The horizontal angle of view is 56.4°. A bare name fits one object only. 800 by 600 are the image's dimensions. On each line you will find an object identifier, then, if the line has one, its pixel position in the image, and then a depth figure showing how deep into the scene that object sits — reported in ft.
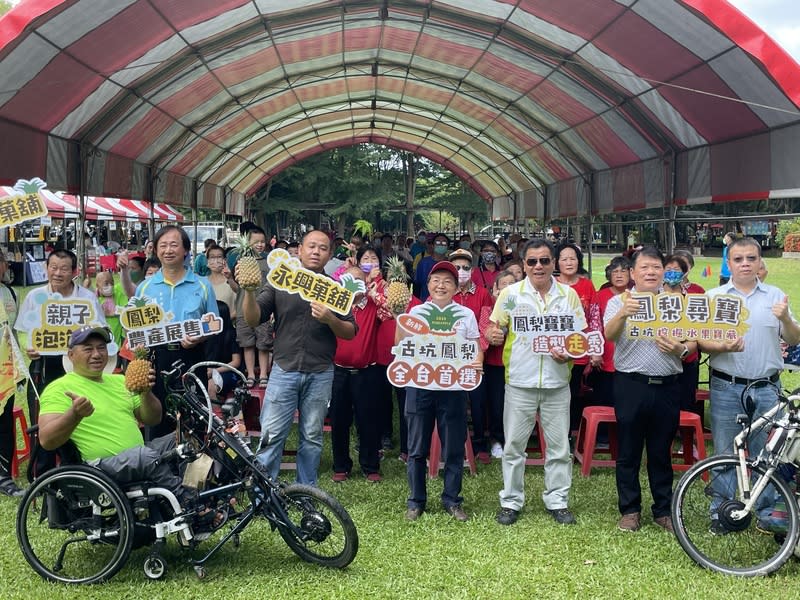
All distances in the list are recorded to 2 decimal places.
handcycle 12.02
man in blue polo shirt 15.69
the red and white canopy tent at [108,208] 65.57
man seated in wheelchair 11.93
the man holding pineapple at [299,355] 14.76
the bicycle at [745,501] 12.57
